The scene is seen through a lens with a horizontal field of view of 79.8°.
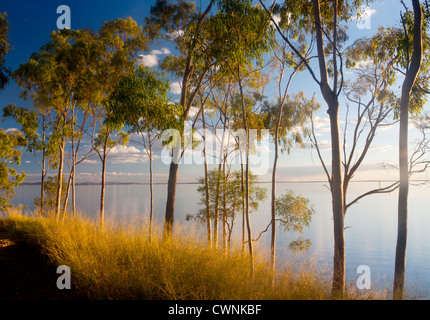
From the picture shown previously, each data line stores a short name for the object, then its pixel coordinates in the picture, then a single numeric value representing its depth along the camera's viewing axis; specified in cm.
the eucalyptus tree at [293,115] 1338
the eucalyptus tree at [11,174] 1396
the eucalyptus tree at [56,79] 1210
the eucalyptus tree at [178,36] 965
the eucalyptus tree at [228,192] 1609
